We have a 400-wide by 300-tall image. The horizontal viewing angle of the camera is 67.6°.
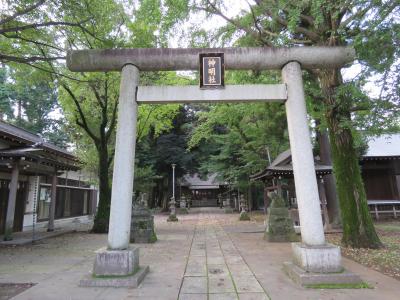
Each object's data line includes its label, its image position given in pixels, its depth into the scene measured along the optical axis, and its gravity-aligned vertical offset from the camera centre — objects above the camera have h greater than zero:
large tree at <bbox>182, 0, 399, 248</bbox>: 6.87 +3.40
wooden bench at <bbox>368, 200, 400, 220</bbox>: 18.70 -0.22
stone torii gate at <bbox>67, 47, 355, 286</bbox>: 5.86 +2.36
